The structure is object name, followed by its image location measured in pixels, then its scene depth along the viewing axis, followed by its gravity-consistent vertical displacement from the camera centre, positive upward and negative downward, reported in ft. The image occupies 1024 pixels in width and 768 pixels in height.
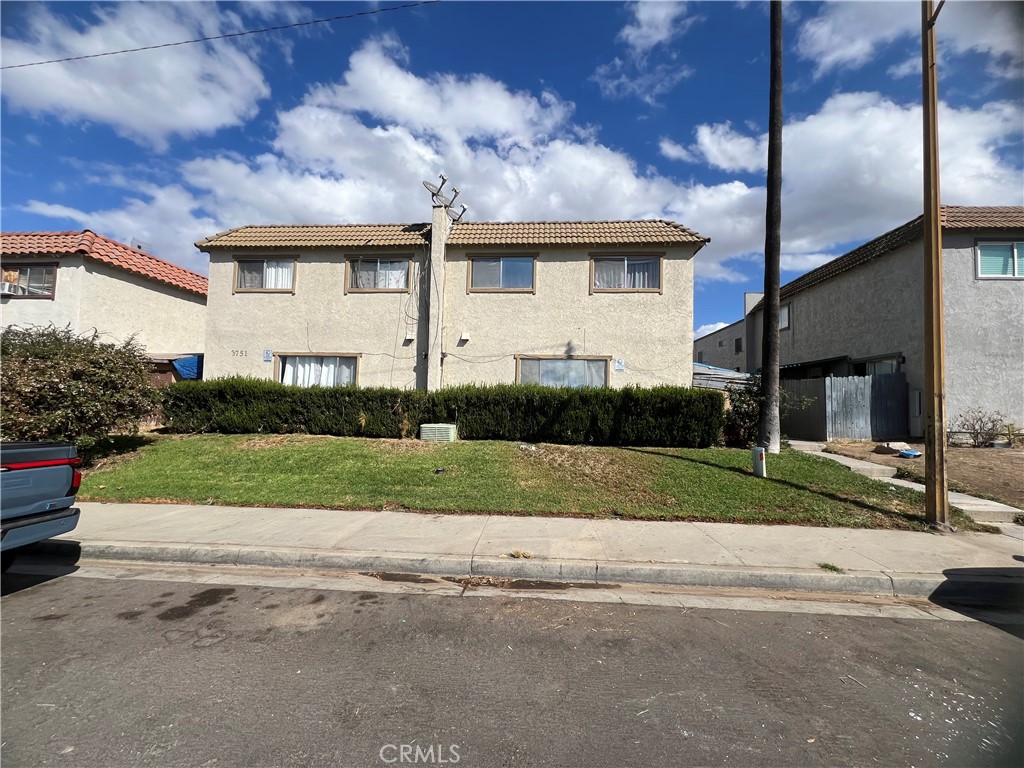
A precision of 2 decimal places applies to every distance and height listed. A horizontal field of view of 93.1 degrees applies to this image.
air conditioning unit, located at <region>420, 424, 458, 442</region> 37.63 -2.38
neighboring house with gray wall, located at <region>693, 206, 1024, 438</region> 45.85 +10.57
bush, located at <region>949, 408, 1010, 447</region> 43.27 -1.04
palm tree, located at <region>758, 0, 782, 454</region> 33.27 +11.01
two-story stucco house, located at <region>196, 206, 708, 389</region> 44.55 +9.27
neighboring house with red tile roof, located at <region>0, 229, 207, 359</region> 50.11 +11.65
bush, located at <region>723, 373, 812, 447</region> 37.65 -0.68
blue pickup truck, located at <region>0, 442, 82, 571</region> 13.76 -2.99
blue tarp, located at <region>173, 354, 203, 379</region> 51.80 +3.19
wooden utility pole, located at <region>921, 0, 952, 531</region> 21.49 +3.96
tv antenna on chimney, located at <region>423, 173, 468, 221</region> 45.65 +19.54
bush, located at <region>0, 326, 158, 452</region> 28.76 +0.37
